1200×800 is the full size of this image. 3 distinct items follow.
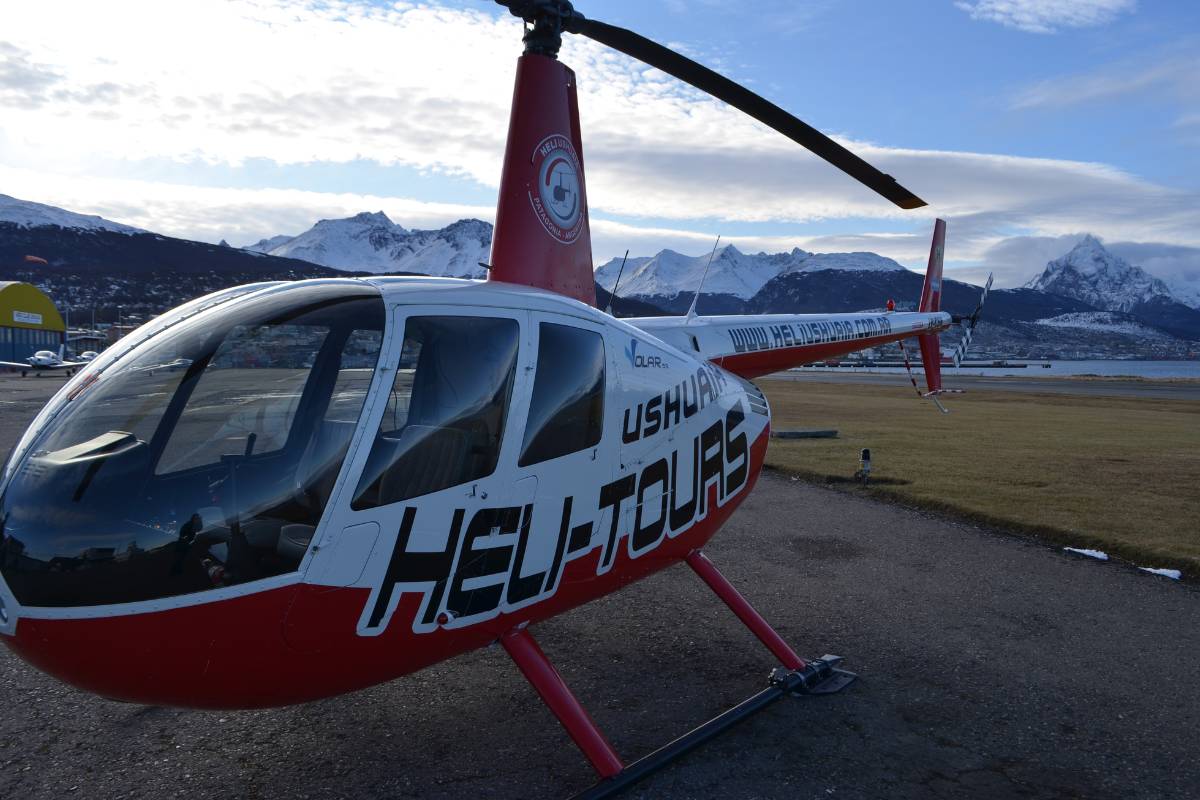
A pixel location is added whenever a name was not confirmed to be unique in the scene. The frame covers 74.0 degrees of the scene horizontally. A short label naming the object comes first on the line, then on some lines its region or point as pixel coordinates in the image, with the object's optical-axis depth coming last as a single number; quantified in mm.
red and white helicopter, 3100
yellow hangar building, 66688
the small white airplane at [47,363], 53344
